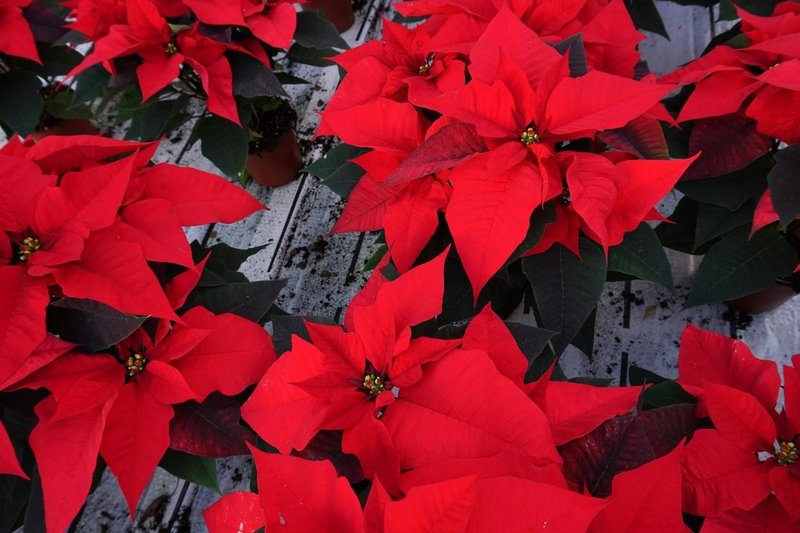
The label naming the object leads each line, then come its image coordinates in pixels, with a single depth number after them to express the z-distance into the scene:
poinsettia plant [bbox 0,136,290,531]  0.57
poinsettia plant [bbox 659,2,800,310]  0.72
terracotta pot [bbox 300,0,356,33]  1.60
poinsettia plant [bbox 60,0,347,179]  0.94
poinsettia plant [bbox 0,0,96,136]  1.06
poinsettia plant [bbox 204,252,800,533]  0.42
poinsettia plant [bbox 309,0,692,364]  0.60
